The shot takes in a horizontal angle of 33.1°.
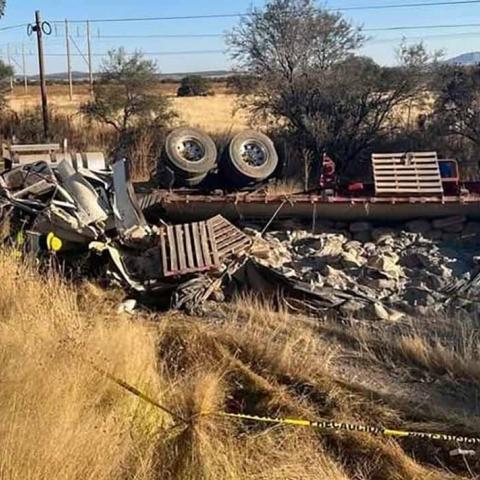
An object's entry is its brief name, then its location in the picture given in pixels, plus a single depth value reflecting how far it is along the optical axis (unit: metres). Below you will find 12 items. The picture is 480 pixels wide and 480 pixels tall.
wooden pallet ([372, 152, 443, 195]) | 12.82
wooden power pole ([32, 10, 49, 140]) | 23.81
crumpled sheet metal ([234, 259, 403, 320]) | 9.02
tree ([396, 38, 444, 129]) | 19.09
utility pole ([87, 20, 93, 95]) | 54.96
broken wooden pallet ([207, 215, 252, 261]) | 11.02
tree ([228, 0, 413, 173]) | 18.50
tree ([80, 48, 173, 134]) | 24.45
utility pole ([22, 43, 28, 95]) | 63.49
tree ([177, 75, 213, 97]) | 56.73
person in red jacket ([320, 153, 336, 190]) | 13.55
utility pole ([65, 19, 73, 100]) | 50.34
